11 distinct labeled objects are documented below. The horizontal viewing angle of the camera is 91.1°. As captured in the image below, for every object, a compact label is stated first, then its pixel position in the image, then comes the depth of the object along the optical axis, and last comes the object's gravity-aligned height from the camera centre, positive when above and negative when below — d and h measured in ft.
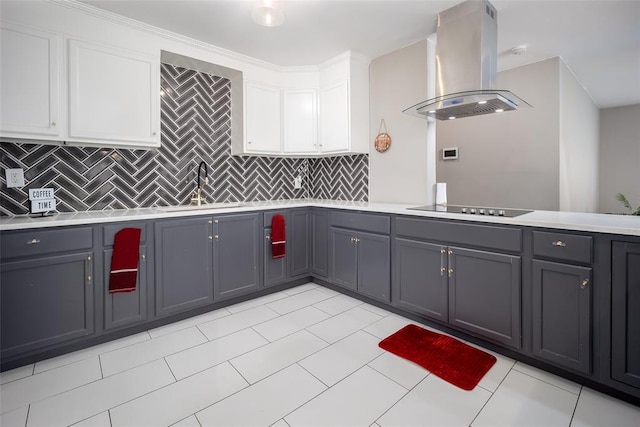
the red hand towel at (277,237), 10.84 -1.01
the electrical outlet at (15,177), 7.58 +0.75
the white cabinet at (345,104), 11.34 +3.83
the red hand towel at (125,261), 7.63 -1.30
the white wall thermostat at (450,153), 15.48 +2.71
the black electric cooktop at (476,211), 7.65 -0.10
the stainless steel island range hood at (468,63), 7.87 +3.84
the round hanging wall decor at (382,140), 11.39 +2.46
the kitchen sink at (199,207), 9.34 +0.02
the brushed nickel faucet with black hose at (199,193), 10.71 +0.49
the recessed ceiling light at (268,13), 6.95 +4.36
